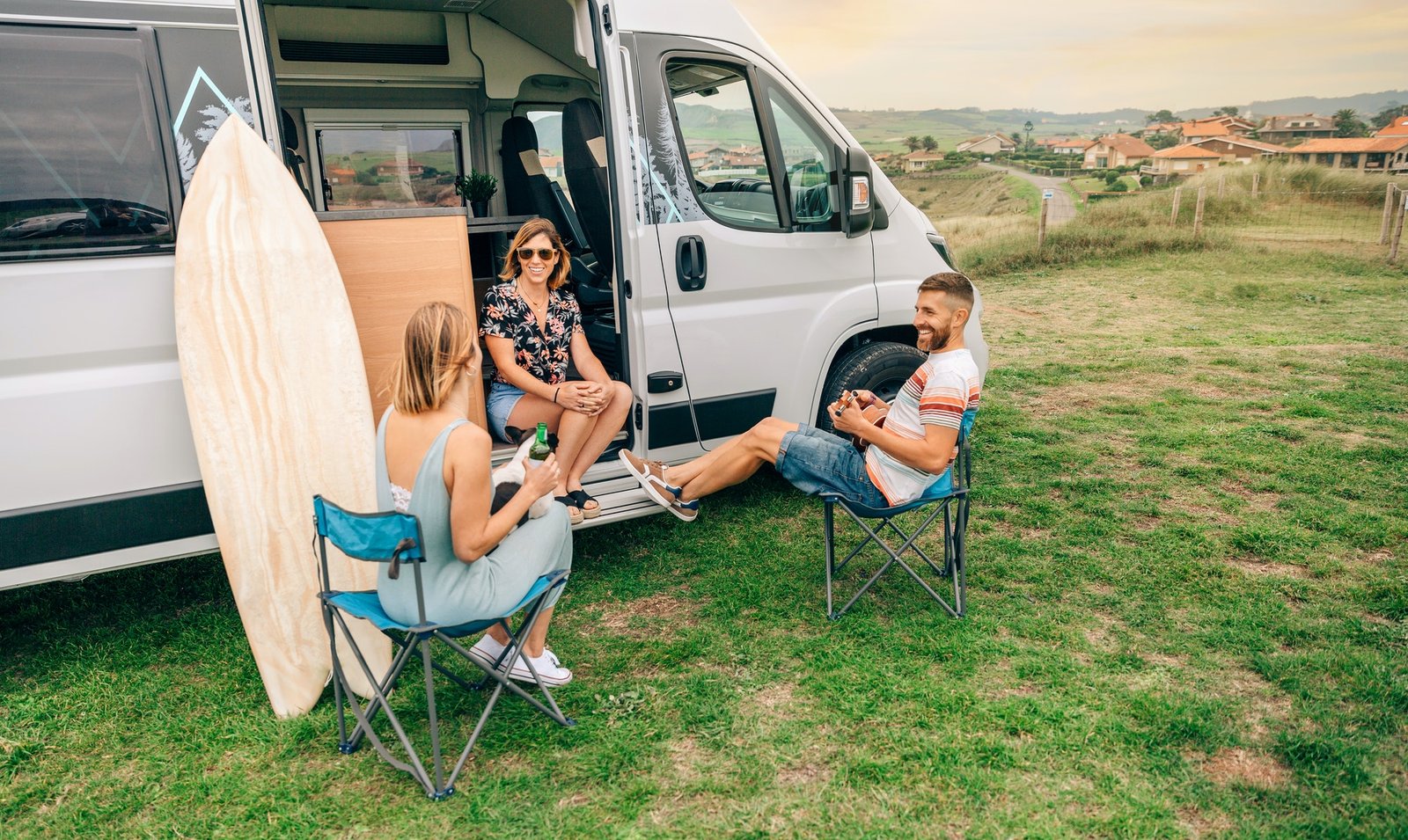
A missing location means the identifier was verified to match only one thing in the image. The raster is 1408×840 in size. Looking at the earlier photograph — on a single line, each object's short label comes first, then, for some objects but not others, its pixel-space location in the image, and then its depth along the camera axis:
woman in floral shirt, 3.92
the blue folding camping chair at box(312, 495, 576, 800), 2.32
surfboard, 3.11
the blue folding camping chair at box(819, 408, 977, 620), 3.40
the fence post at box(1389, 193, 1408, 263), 12.51
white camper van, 2.95
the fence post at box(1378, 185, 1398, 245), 13.05
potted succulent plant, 5.94
